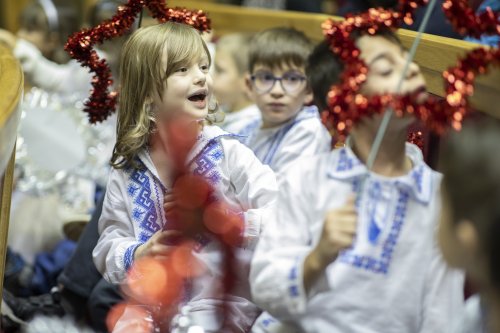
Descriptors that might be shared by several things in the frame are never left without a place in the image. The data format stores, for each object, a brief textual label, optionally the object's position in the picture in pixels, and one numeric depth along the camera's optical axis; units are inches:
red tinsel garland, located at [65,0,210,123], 153.2
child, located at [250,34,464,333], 106.4
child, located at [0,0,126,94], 304.8
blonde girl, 138.4
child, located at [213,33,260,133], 250.5
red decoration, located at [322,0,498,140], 105.3
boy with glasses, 183.2
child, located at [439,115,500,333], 97.2
